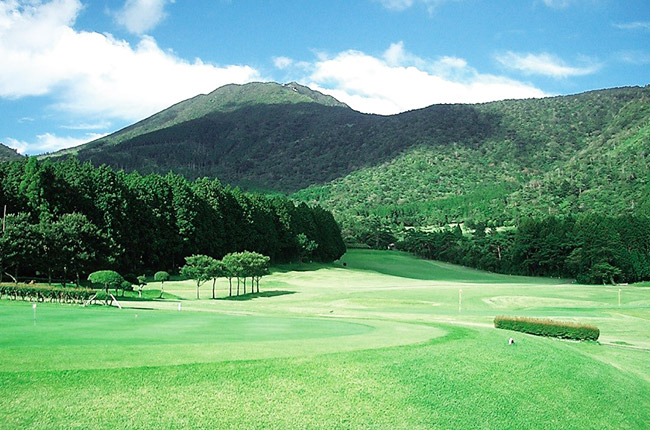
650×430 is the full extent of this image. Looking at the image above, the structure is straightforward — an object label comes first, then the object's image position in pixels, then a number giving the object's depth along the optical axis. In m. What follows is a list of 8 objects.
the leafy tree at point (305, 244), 107.81
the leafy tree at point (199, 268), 63.06
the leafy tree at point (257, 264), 66.00
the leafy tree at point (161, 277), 66.94
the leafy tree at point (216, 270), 63.72
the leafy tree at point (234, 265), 64.62
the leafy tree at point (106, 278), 50.41
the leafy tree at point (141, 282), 60.37
